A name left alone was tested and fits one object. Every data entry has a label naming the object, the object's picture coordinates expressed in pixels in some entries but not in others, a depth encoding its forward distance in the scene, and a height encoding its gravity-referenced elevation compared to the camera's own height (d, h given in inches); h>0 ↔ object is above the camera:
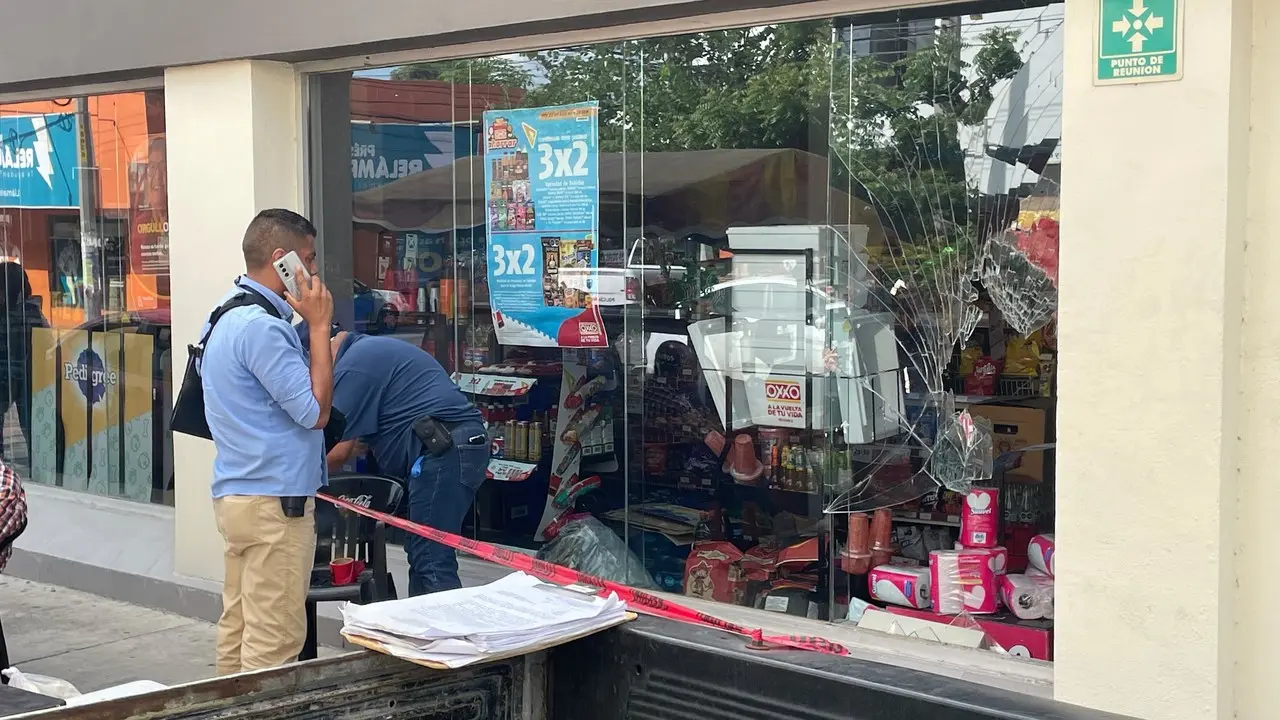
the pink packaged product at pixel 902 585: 218.8 -49.4
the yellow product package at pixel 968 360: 211.8 -10.5
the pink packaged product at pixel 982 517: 214.7 -36.8
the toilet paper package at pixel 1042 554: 208.2 -42.2
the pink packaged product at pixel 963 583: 213.5 -47.8
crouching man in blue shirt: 222.2 -23.3
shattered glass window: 209.3 +2.0
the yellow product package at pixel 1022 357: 208.5 -9.9
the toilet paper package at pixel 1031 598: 208.5 -49.1
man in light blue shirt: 176.7 -19.9
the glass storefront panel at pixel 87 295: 332.2 +0.9
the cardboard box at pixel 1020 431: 212.1 -22.3
